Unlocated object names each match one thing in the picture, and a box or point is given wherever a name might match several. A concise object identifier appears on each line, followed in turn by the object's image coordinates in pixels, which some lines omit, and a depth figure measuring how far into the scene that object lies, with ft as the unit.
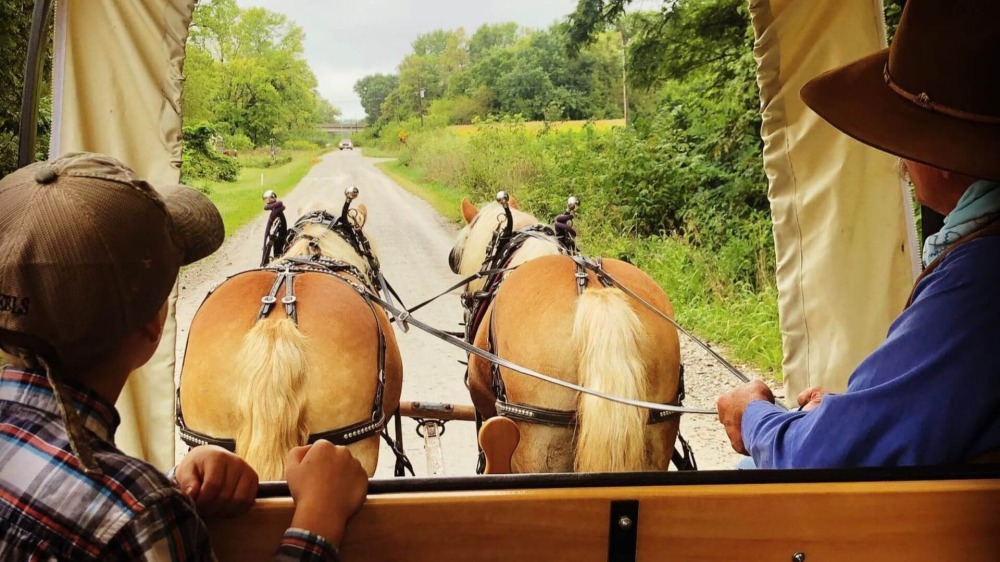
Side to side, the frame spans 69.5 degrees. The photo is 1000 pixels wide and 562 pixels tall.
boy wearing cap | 2.59
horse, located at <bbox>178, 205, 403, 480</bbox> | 6.79
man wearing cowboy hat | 3.54
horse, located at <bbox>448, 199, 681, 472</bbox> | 7.44
